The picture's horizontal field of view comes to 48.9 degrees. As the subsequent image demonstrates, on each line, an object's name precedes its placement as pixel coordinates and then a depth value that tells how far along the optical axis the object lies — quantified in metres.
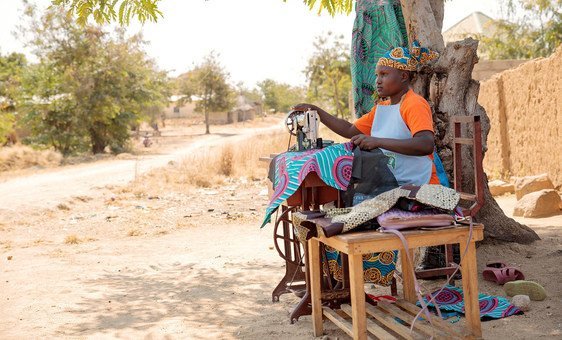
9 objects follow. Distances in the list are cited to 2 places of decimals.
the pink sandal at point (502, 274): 4.55
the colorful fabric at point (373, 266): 4.05
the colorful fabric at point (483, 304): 3.87
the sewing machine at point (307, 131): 3.98
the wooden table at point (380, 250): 3.04
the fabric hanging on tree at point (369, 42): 5.60
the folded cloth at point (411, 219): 3.12
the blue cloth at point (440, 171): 4.25
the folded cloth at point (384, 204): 3.16
